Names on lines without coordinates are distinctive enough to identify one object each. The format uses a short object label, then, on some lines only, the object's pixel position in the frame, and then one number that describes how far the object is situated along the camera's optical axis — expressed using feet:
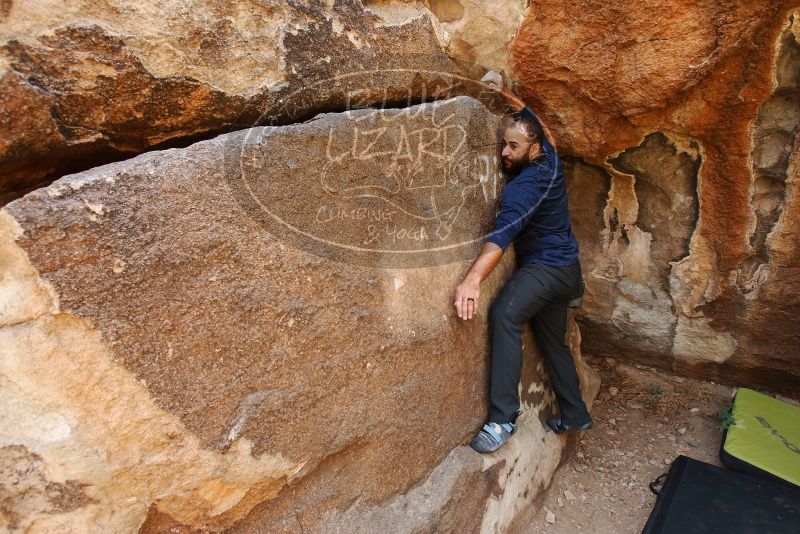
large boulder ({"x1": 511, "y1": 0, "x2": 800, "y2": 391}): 5.61
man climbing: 5.60
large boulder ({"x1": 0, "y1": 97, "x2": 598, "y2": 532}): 3.26
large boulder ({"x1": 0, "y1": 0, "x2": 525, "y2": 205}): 3.64
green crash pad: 6.45
